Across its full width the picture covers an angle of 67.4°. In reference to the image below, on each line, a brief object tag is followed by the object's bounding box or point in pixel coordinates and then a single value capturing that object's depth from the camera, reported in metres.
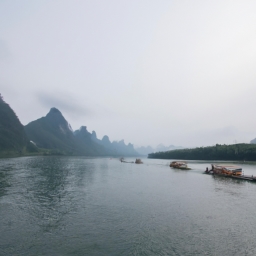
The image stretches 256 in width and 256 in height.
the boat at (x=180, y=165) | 102.00
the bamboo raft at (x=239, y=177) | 61.72
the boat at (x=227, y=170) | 73.36
